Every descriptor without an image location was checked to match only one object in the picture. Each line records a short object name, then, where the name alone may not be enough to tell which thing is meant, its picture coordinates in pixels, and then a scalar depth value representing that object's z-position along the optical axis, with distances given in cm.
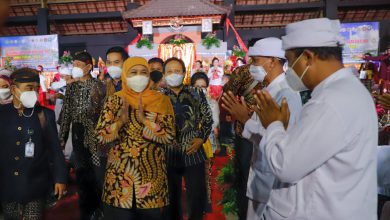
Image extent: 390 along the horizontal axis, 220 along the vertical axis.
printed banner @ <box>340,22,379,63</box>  1599
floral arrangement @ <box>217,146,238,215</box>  350
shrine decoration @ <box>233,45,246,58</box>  1424
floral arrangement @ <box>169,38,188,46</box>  1565
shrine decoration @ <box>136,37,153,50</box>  1580
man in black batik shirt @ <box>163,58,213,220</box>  344
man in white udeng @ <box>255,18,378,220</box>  130
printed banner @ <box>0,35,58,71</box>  1694
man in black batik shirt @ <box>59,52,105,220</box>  370
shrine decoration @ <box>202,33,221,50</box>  1505
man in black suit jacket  249
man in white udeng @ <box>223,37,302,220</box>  207
